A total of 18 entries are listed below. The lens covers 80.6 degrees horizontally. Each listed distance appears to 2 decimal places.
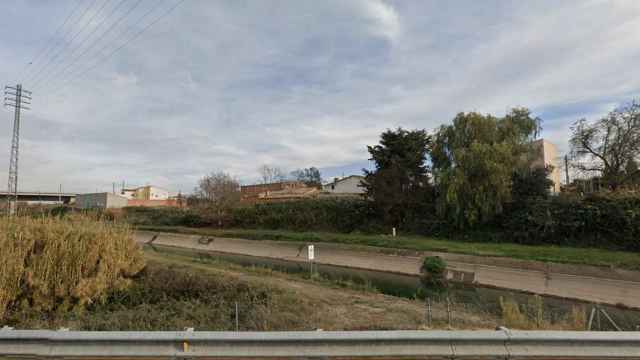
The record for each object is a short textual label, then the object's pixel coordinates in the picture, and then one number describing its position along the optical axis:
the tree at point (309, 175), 106.25
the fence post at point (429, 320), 7.16
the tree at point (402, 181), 31.89
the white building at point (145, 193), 102.81
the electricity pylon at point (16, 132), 40.90
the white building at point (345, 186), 61.59
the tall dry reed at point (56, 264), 7.11
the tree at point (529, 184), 26.89
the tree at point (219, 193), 45.69
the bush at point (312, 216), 35.34
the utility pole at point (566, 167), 35.56
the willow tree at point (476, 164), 25.55
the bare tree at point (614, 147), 29.88
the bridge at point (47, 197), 98.44
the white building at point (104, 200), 74.54
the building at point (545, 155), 30.48
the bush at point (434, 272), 18.94
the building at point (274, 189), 58.38
